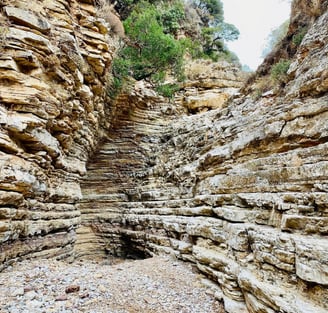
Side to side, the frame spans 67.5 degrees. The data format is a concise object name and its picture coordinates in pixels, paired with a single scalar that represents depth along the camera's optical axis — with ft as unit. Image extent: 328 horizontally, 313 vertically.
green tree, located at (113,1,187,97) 37.97
